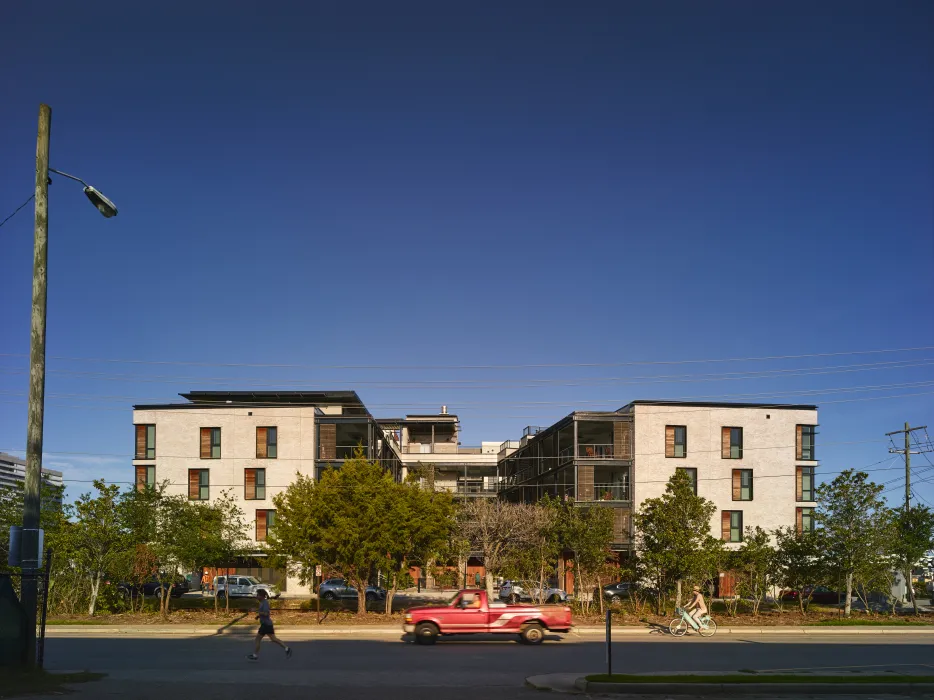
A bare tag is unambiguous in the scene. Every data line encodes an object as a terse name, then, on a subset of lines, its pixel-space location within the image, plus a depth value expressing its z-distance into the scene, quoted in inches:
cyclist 1099.9
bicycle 1103.6
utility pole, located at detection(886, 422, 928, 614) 1842.5
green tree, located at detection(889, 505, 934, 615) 1406.3
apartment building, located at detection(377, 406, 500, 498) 3270.2
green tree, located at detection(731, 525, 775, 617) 1371.8
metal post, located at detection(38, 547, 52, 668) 616.8
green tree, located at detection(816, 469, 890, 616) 1358.3
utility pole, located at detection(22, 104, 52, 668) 592.1
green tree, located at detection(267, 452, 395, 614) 1242.6
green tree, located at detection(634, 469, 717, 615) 1302.9
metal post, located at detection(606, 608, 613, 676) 620.9
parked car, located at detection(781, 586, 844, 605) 1862.7
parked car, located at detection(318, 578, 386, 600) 1781.5
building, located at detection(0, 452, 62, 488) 1526.3
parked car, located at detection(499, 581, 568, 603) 1546.5
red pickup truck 974.4
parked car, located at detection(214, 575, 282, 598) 1861.5
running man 792.9
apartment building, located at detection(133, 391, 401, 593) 2129.7
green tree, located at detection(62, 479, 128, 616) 1268.5
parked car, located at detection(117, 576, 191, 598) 1343.5
